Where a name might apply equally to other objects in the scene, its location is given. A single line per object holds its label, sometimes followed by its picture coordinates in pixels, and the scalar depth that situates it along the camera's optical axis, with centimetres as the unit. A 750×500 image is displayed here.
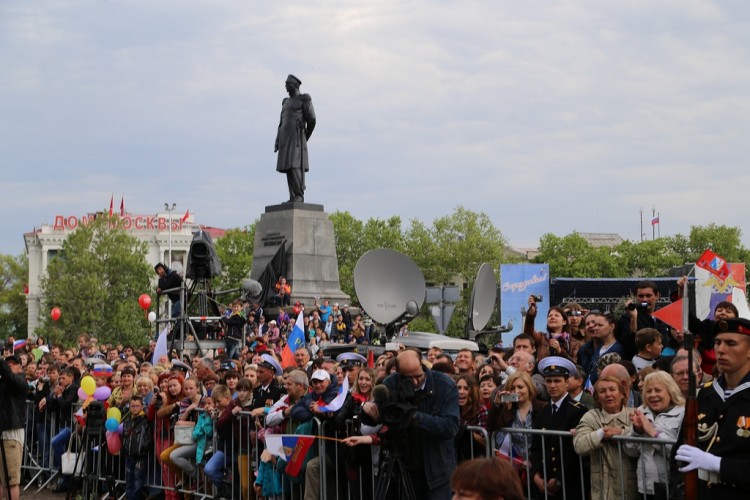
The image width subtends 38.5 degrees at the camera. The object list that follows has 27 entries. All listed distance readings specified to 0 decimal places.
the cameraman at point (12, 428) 1070
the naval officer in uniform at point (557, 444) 718
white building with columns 11288
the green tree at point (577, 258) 8706
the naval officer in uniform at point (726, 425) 512
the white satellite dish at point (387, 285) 1570
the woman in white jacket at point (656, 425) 647
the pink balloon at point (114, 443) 1201
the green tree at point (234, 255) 7731
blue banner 4328
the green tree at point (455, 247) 8056
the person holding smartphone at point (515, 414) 766
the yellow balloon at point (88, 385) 1298
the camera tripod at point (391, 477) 746
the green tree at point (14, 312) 10912
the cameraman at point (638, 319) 969
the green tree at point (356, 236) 7788
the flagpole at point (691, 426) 525
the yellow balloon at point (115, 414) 1206
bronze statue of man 2744
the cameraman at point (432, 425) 738
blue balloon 1197
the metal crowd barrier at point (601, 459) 650
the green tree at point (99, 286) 7412
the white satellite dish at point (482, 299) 1561
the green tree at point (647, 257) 8731
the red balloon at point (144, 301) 2536
